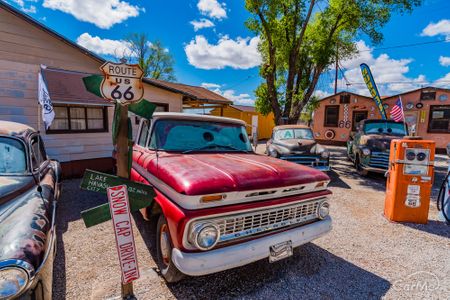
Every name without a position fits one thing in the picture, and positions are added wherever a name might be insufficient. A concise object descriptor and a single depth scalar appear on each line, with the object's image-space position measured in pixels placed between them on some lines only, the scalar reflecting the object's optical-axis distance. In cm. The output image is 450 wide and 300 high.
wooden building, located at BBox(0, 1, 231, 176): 592
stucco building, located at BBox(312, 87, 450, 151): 1430
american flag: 895
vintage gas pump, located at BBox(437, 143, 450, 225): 444
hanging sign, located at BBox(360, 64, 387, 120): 1056
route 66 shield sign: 209
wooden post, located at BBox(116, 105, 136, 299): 223
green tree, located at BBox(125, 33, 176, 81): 2952
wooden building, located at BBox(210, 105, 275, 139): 2233
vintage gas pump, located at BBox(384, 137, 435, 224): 428
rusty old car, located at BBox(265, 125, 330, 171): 727
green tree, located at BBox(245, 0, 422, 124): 1092
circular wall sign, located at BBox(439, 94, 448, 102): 1395
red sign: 210
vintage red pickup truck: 207
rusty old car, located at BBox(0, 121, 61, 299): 154
